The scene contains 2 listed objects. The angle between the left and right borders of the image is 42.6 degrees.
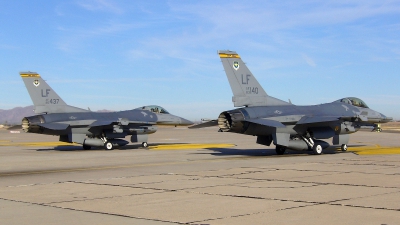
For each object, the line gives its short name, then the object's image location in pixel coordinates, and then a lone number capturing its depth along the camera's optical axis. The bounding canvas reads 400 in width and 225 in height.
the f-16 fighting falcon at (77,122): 29.72
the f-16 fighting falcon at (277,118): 23.28
